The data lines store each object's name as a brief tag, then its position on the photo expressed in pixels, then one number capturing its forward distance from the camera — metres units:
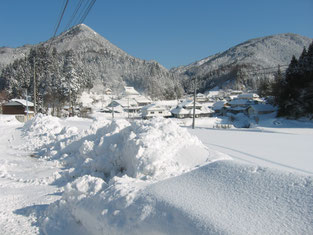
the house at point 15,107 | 30.80
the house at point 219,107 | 51.30
